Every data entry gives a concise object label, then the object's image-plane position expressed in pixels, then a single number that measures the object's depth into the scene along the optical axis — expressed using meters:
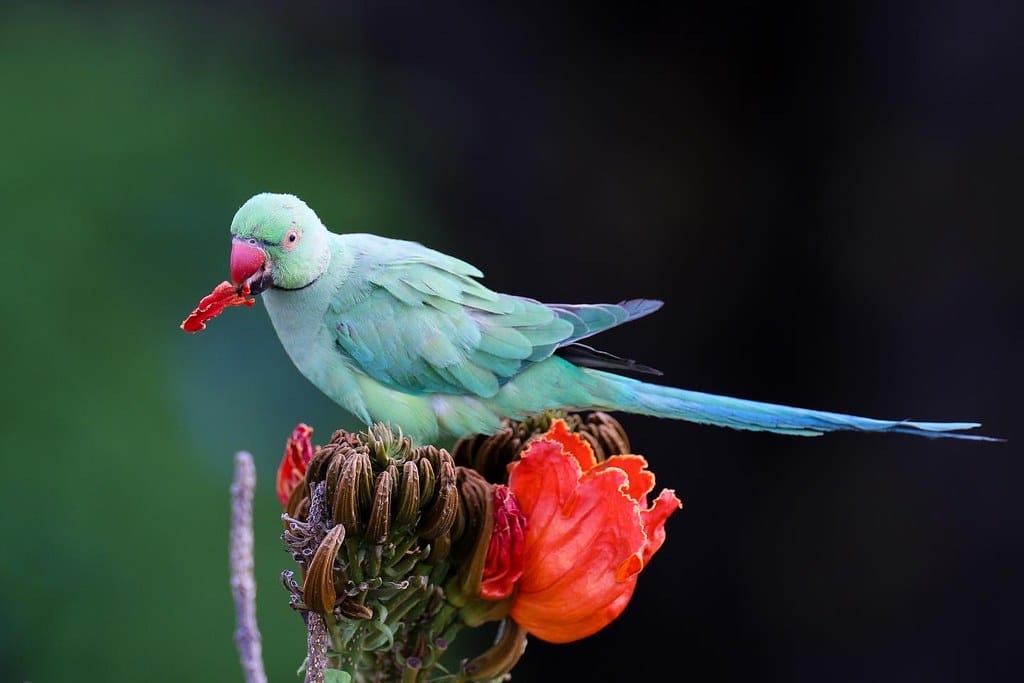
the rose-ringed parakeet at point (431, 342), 6.01
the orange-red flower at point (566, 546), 5.86
